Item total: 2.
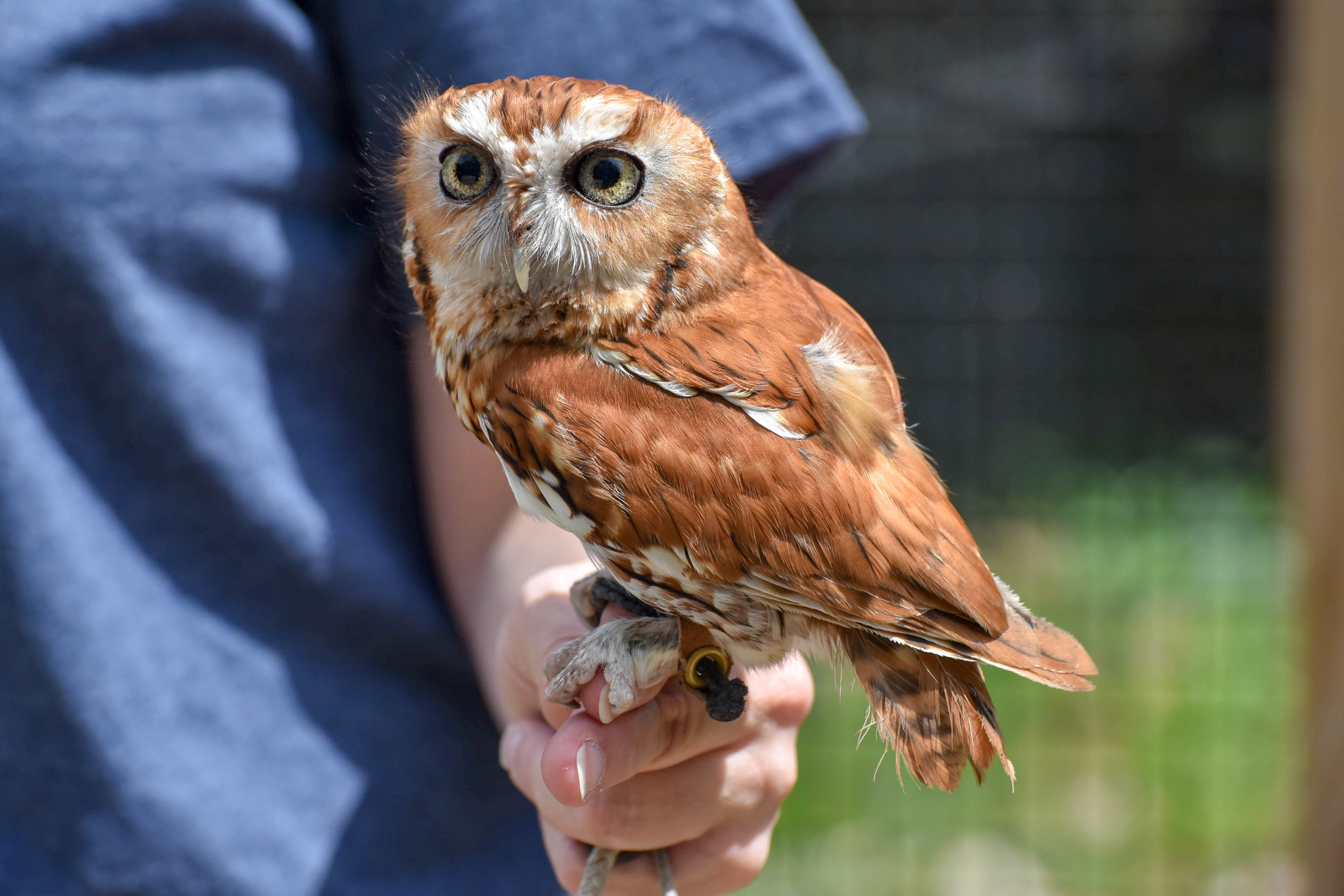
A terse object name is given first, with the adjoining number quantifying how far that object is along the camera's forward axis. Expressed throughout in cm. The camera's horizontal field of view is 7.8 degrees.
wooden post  270
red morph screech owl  222
